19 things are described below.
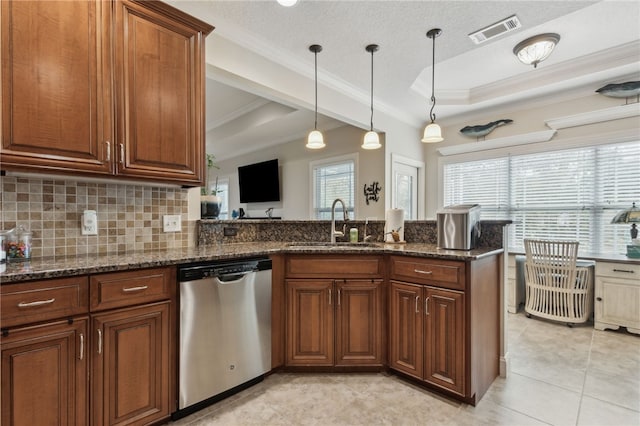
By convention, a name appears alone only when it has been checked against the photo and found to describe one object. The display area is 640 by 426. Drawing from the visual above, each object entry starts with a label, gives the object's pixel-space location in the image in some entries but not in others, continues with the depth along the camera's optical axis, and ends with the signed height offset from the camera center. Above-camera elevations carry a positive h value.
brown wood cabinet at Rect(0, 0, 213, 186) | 1.41 +0.67
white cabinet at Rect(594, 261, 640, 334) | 2.91 -0.86
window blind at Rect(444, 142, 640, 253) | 3.41 +0.26
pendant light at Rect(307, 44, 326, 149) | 2.67 +0.69
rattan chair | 3.15 -0.77
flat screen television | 5.75 +0.60
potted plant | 2.58 +0.05
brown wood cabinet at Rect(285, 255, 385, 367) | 2.18 -0.73
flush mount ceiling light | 2.71 +1.54
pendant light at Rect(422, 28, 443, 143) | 2.45 +0.67
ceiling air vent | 2.27 +1.45
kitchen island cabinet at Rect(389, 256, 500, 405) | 1.81 -0.73
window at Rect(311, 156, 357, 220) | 4.69 +0.47
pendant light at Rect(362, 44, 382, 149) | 2.64 +0.66
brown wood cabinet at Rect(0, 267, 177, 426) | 1.20 -0.63
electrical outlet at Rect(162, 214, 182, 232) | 2.17 -0.08
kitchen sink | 2.62 -0.29
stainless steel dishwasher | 1.69 -0.73
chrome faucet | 2.71 -0.19
